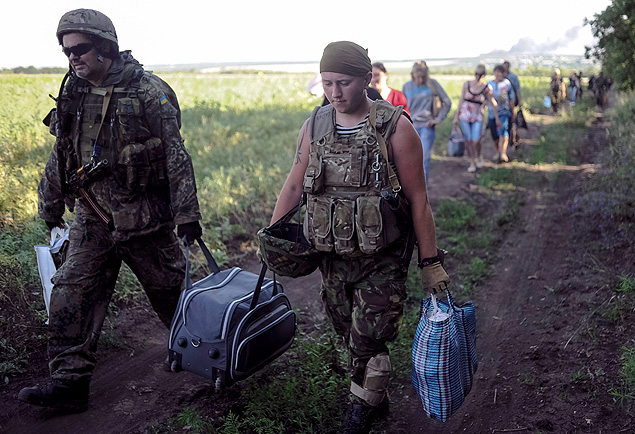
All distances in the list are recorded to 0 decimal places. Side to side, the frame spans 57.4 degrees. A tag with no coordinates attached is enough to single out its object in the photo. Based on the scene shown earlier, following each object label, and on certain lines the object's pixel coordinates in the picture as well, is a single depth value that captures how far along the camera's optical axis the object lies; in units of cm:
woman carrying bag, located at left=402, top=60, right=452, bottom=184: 781
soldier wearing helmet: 341
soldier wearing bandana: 286
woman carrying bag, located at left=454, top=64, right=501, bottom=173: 993
